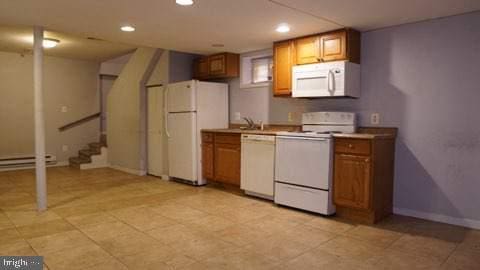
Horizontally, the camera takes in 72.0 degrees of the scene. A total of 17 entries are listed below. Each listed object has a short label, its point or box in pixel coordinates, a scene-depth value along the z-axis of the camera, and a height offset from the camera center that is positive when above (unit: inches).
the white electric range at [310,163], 140.3 -19.4
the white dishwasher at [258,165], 164.6 -23.5
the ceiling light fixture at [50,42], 212.5 +50.0
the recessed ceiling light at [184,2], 115.6 +41.3
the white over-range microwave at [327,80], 145.2 +18.3
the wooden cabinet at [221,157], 185.6 -22.3
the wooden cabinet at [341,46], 147.1 +33.7
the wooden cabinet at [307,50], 157.2 +33.8
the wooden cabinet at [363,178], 129.7 -23.8
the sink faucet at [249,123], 201.2 -2.3
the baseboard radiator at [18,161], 261.4 -35.0
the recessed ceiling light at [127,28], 149.8 +42.1
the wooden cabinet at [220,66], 207.3 +34.3
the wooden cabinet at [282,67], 169.0 +27.4
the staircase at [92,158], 279.0 -34.4
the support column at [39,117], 151.0 +0.6
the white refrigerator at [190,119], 202.1 +0.0
